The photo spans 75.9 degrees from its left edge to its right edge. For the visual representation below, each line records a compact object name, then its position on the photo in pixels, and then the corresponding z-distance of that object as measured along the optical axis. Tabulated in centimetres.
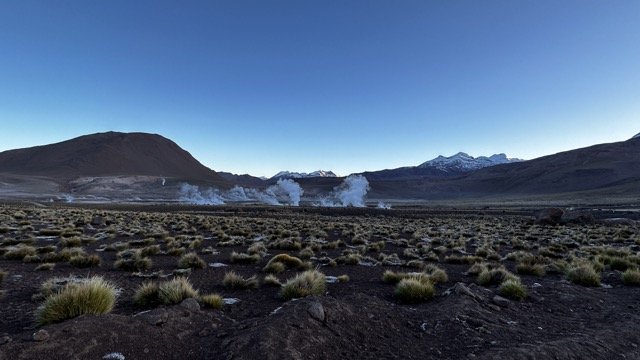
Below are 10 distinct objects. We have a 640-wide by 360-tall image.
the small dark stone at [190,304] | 701
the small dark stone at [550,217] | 4259
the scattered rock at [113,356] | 497
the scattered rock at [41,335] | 505
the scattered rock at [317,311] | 662
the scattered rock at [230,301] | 830
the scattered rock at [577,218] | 4256
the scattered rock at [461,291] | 867
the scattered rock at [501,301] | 854
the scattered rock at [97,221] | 2916
